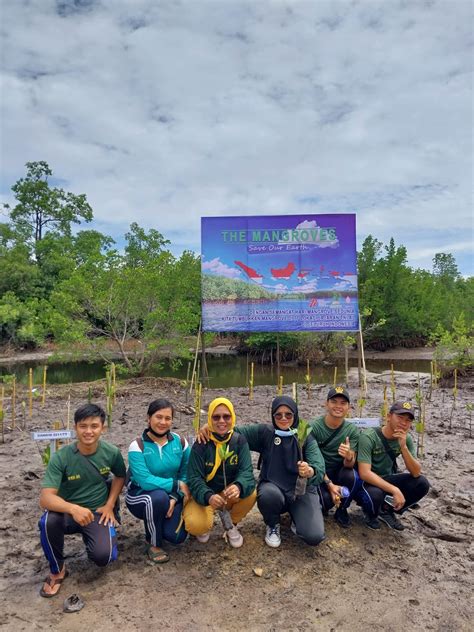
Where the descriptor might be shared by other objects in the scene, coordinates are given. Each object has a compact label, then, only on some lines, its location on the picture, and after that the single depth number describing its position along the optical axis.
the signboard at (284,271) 10.29
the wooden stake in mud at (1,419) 6.65
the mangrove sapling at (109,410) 7.31
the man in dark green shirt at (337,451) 3.62
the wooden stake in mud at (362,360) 10.12
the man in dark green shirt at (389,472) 3.52
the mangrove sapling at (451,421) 7.18
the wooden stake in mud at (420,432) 5.35
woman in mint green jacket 3.21
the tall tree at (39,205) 33.38
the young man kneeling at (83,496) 2.91
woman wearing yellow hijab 3.32
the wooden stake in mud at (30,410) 8.30
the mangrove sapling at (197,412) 6.51
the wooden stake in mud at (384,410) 7.56
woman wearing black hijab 3.38
